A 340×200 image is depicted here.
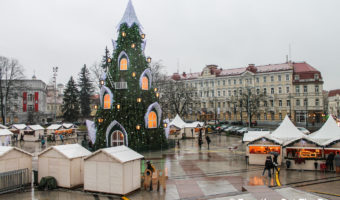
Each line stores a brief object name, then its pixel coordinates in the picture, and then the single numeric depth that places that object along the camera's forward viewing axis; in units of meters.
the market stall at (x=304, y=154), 17.78
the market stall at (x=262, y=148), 19.44
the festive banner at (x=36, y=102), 71.88
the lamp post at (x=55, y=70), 56.73
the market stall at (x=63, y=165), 13.58
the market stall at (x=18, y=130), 41.93
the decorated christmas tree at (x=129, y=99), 25.67
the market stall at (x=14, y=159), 13.41
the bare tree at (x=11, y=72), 49.38
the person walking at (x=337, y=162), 16.77
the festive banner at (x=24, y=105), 64.56
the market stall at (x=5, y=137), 30.95
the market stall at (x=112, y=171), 12.20
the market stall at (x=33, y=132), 40.28
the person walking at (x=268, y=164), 15.02
